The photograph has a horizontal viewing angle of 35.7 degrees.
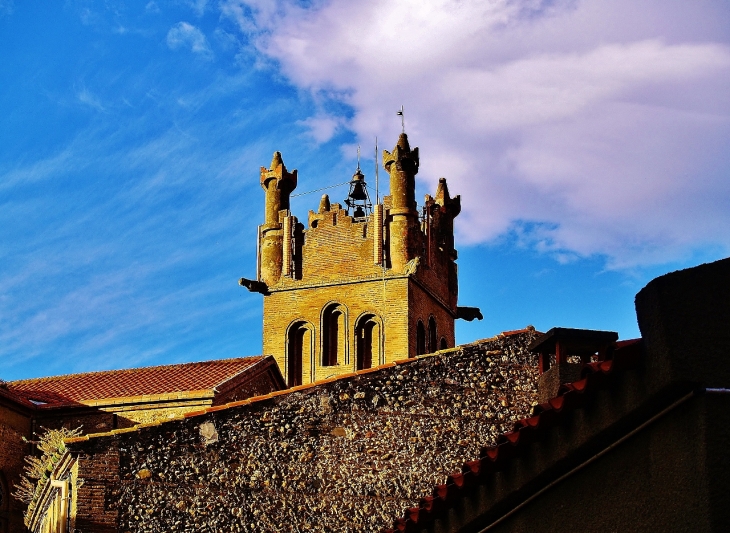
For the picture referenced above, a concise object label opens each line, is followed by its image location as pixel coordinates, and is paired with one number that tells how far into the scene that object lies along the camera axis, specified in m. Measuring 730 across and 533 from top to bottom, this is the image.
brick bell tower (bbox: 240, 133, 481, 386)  39.62
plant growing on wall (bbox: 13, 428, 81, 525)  18.27
